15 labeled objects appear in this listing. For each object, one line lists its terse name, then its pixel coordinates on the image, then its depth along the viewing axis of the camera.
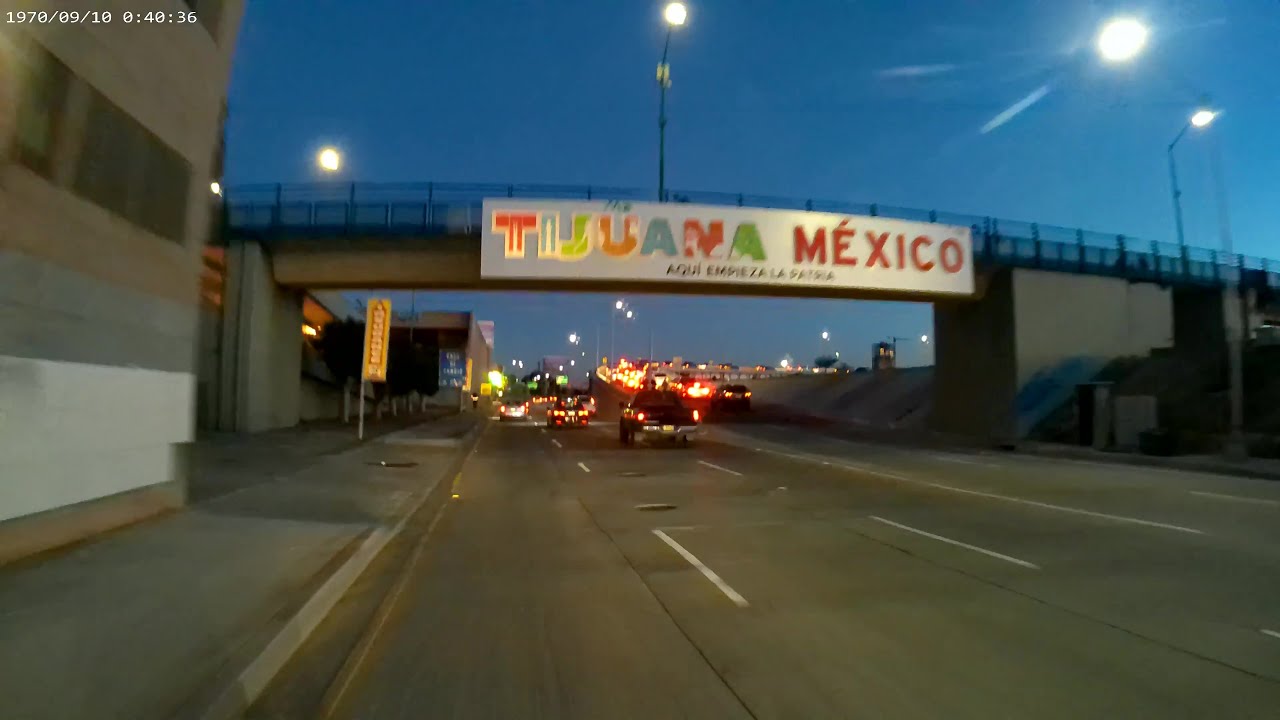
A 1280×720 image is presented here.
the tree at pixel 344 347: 43.47
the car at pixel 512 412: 65.31
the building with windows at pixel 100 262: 8.46
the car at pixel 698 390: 76.00
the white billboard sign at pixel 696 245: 29.84
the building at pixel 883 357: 89.56
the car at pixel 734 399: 63.75
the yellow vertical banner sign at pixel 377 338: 28.84
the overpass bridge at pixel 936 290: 30.41
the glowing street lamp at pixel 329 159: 26.48
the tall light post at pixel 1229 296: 18.44
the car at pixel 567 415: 50.03
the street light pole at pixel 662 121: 31.45
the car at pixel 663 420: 32.12
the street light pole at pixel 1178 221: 38.50
